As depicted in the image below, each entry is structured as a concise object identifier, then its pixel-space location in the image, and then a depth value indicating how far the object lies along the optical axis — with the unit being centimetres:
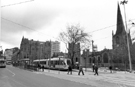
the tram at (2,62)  4762
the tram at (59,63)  3554
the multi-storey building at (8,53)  15669
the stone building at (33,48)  9694
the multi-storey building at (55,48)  11069
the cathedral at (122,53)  4529
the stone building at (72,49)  4097
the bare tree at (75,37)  4109
